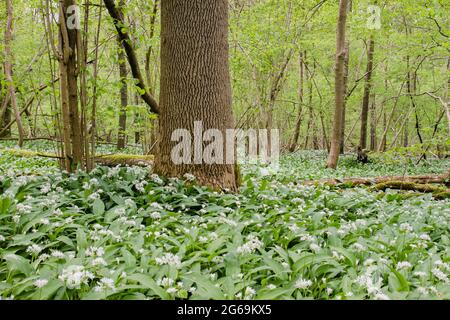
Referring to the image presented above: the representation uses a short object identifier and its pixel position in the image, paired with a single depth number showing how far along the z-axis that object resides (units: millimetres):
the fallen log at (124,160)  8453
